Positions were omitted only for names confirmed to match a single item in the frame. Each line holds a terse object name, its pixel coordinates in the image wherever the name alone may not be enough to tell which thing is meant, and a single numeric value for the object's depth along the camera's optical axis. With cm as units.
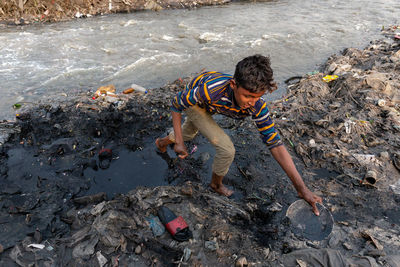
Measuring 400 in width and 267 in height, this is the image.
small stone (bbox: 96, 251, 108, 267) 198
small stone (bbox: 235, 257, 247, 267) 198
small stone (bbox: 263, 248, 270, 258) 211
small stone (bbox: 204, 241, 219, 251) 206
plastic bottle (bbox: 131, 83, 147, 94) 505
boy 188
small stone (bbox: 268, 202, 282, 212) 269
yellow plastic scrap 529
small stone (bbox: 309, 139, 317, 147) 350
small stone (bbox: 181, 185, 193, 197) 256
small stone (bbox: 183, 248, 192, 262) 196
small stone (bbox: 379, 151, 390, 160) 318
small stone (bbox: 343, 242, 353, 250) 222
